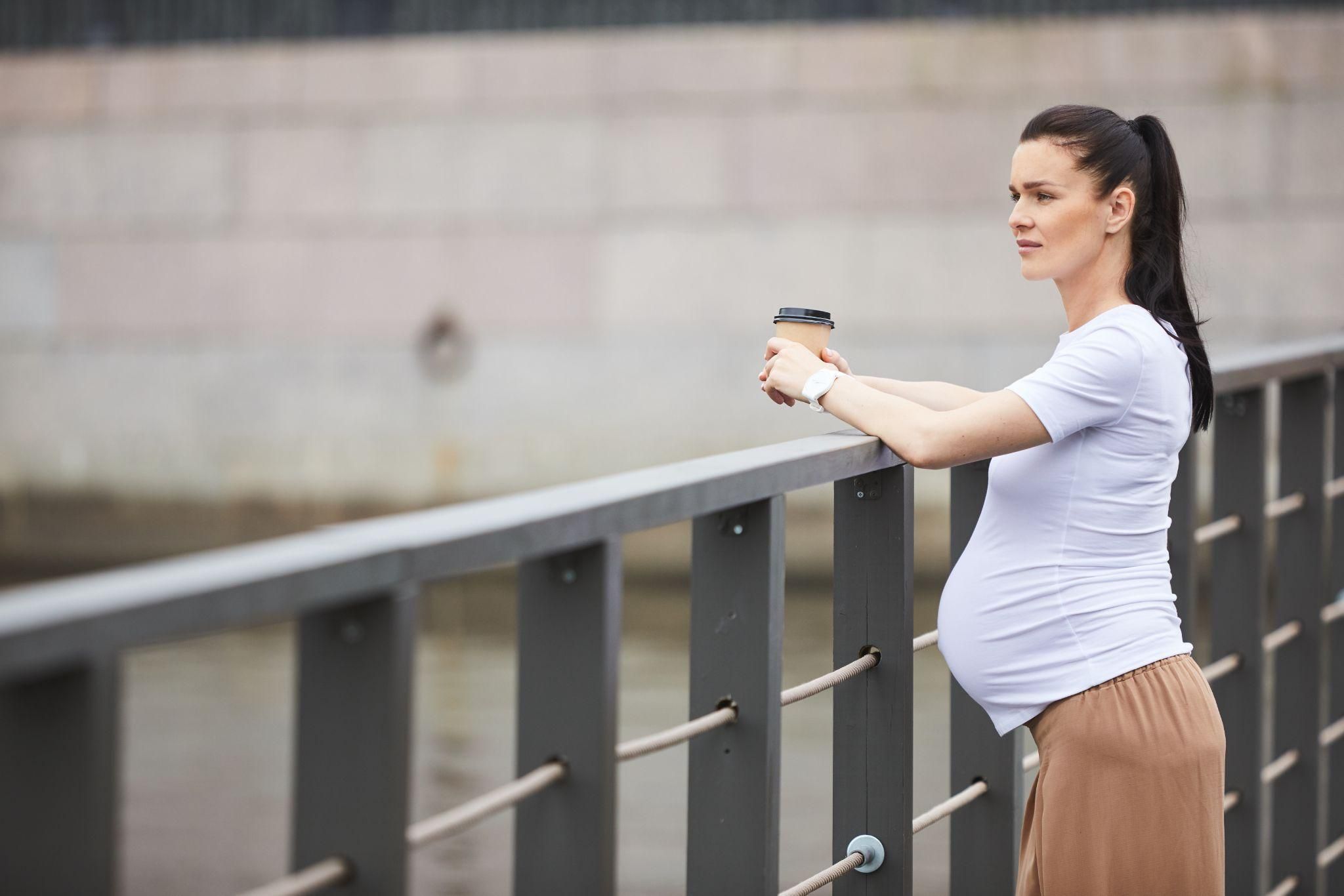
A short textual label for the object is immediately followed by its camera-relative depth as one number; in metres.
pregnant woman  7.11
